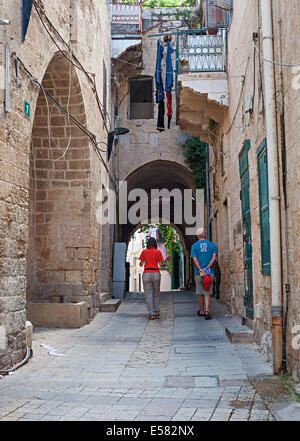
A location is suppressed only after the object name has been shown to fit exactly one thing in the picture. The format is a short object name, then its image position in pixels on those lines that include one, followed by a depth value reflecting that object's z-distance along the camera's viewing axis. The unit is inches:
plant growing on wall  555.8
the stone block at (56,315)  301.3
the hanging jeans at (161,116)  467.8
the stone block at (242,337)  230.2
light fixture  450.3
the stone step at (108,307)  379.6
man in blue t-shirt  313.9
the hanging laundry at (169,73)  436.8
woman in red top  331.3
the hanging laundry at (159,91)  438.9
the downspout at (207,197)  534.9
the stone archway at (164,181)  599.7
